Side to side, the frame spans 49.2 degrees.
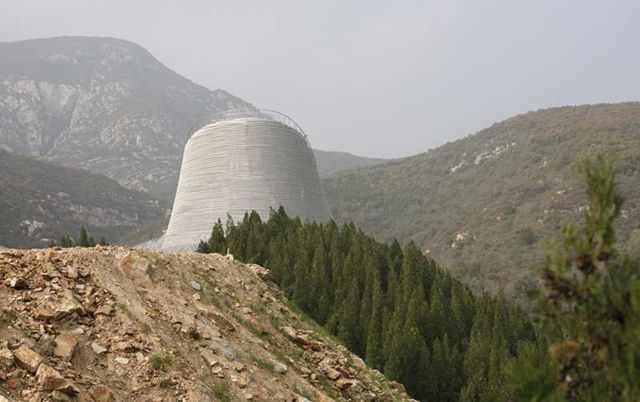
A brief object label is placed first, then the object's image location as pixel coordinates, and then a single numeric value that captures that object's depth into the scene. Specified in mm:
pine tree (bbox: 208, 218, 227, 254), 32344
